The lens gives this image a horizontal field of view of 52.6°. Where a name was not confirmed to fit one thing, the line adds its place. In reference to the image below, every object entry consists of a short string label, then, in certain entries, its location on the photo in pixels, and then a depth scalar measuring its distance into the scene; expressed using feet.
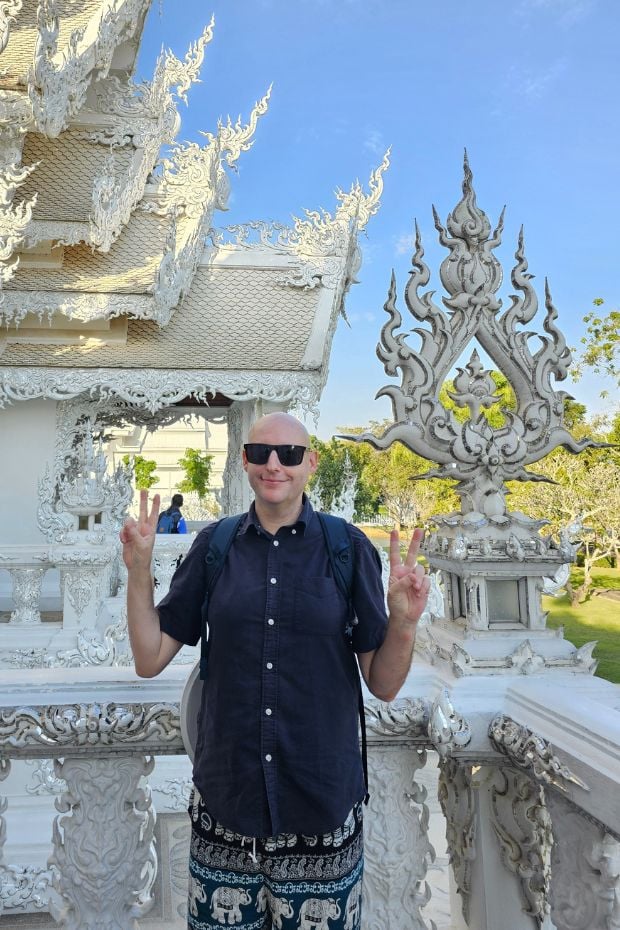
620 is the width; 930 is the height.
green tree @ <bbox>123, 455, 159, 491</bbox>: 61.82
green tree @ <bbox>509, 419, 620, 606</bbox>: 38.11
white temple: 4.60
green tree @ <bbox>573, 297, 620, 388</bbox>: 28.97
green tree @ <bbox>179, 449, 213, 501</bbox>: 56.87
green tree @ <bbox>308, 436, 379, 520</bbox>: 74.38
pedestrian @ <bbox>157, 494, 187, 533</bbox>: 26.73
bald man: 3.62
